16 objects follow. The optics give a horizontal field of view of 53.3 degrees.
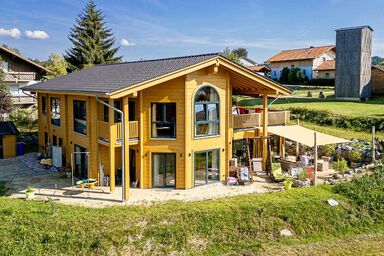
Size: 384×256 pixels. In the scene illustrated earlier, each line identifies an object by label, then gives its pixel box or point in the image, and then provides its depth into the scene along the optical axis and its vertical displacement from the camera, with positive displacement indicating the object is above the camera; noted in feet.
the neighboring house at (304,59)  206.18 +23.99
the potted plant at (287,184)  58.59 -12.59
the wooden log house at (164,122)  57.21 -3.06
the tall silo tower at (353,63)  130.52 +13.51
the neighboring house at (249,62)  294.70 +30.95
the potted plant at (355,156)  71.90 -10.39
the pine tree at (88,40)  166.81 +27.48
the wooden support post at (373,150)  68.08 -8.67
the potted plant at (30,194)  53.57 -12.74
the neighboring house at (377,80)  132.16 +7.43
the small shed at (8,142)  83.15 -8.47
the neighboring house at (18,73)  127.54 +10.18
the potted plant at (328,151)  76.74 -9.87
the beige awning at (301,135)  65.31 -6.08
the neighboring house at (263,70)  208.17 +17.52
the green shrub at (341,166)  63.72 -10.75
